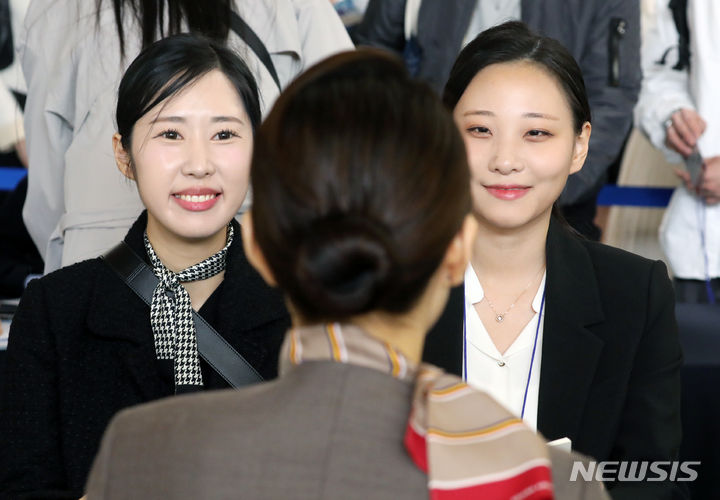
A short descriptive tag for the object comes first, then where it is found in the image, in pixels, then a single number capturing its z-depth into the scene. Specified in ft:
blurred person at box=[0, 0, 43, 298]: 12.07
